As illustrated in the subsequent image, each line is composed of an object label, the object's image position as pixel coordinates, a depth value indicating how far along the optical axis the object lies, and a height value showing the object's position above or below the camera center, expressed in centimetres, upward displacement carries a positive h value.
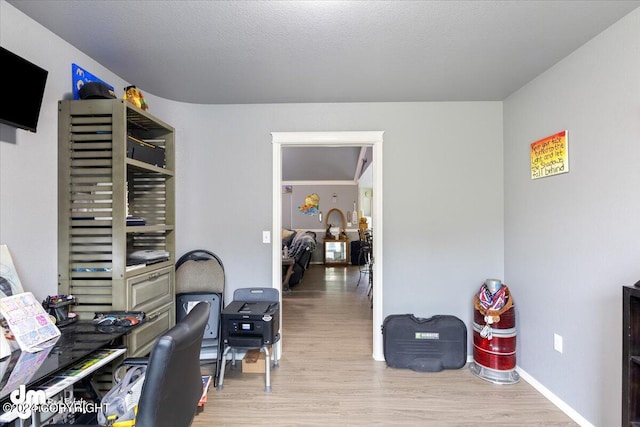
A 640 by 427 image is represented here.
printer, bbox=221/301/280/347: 225 -90
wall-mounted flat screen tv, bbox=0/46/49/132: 130 +62
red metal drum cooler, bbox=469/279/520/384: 231 -98
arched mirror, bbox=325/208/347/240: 840 -20
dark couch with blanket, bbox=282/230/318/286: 539 -71
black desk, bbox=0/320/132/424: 102 -58
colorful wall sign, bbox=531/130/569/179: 198 +45
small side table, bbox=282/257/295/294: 494 -99
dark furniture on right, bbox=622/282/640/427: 122 -61
